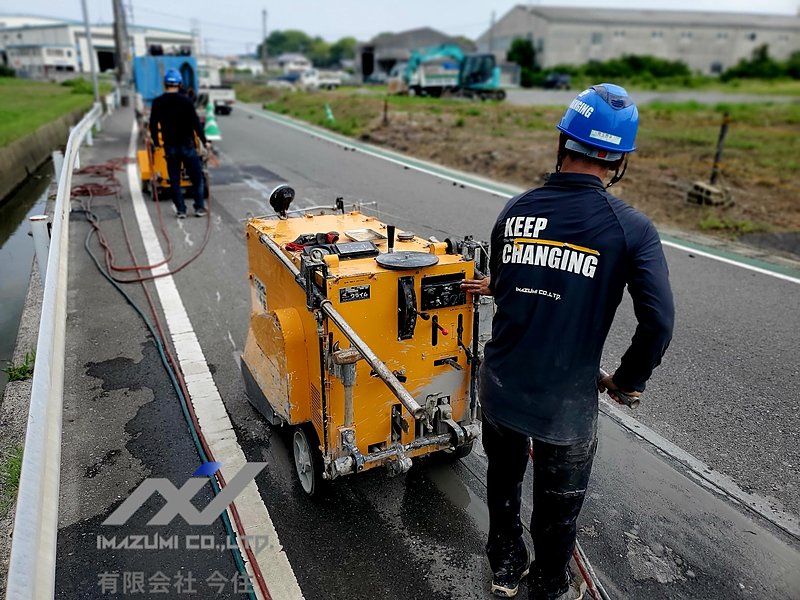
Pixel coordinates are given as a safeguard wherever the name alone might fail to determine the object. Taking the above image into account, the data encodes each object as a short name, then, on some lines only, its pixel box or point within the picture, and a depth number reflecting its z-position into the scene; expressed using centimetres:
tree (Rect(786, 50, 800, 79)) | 6212
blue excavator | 3916
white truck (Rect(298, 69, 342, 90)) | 5462
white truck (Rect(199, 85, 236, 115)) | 2744
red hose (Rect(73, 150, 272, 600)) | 289
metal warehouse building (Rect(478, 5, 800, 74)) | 6644
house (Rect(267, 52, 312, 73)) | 8625
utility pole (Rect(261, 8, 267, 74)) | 7644
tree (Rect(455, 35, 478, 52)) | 7925
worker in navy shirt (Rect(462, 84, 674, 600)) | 221
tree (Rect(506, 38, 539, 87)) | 6412
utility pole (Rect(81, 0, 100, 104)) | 2017
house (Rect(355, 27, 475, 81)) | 7619
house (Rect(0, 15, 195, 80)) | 6706
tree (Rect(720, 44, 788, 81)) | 6212
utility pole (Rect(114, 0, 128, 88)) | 3146
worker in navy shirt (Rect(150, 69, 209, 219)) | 891
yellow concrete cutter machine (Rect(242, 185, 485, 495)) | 291
